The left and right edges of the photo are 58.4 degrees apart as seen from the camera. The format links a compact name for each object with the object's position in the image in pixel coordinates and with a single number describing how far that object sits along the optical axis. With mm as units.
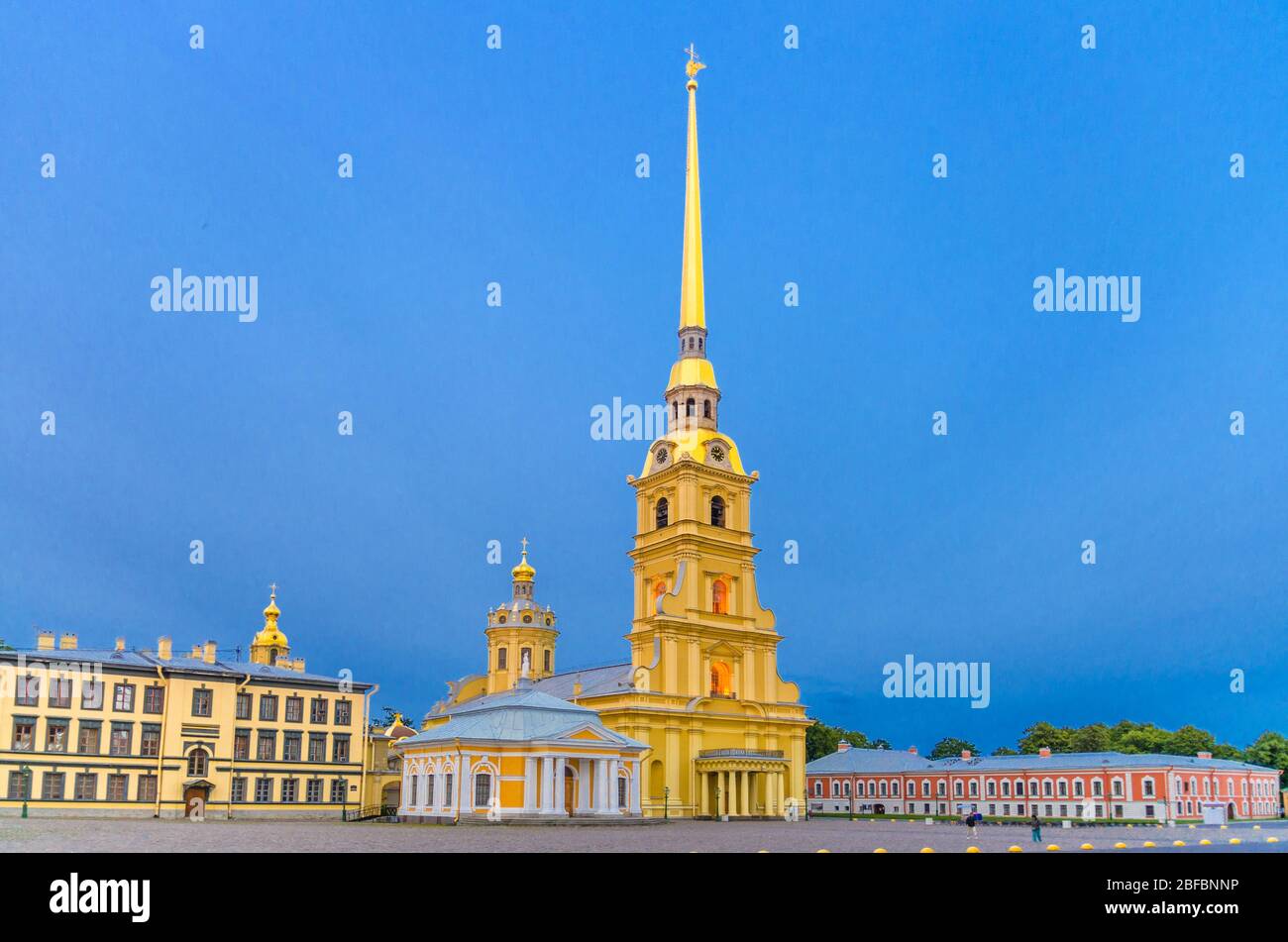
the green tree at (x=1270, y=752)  117125
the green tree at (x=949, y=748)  145112
